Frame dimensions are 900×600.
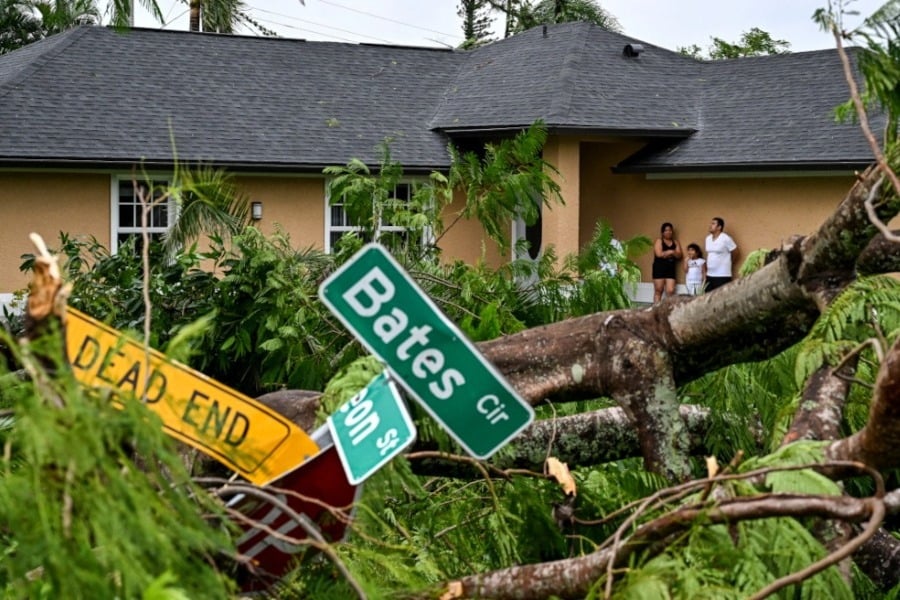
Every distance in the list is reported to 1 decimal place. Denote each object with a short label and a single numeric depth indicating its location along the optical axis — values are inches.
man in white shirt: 738.8
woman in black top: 778.2
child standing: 740.1
